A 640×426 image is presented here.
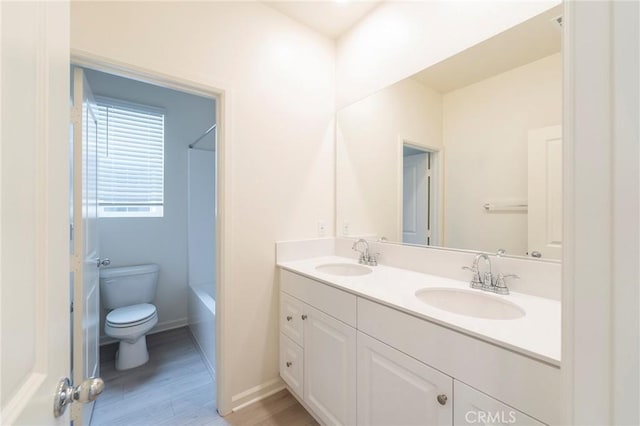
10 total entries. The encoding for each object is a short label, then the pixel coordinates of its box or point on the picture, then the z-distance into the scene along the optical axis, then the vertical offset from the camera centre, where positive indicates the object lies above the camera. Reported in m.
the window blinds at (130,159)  2.44 +0.51
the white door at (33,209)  0.35 +0.01
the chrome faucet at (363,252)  1.89 -0.29
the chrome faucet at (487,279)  1.22 -0.32
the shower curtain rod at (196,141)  2.54 +0.75
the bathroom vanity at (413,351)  0.76 -0.51
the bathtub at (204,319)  2.05 -0.92
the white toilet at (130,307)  2.04 -0.83
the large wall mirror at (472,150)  1.18 +0.36
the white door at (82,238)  1.33 -0.14
